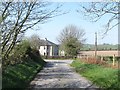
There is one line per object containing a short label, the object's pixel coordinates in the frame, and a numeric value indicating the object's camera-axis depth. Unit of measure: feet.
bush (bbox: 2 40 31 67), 26.80
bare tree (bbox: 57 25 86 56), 146.78
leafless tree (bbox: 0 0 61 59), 21.38
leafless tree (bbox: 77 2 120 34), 30.32
